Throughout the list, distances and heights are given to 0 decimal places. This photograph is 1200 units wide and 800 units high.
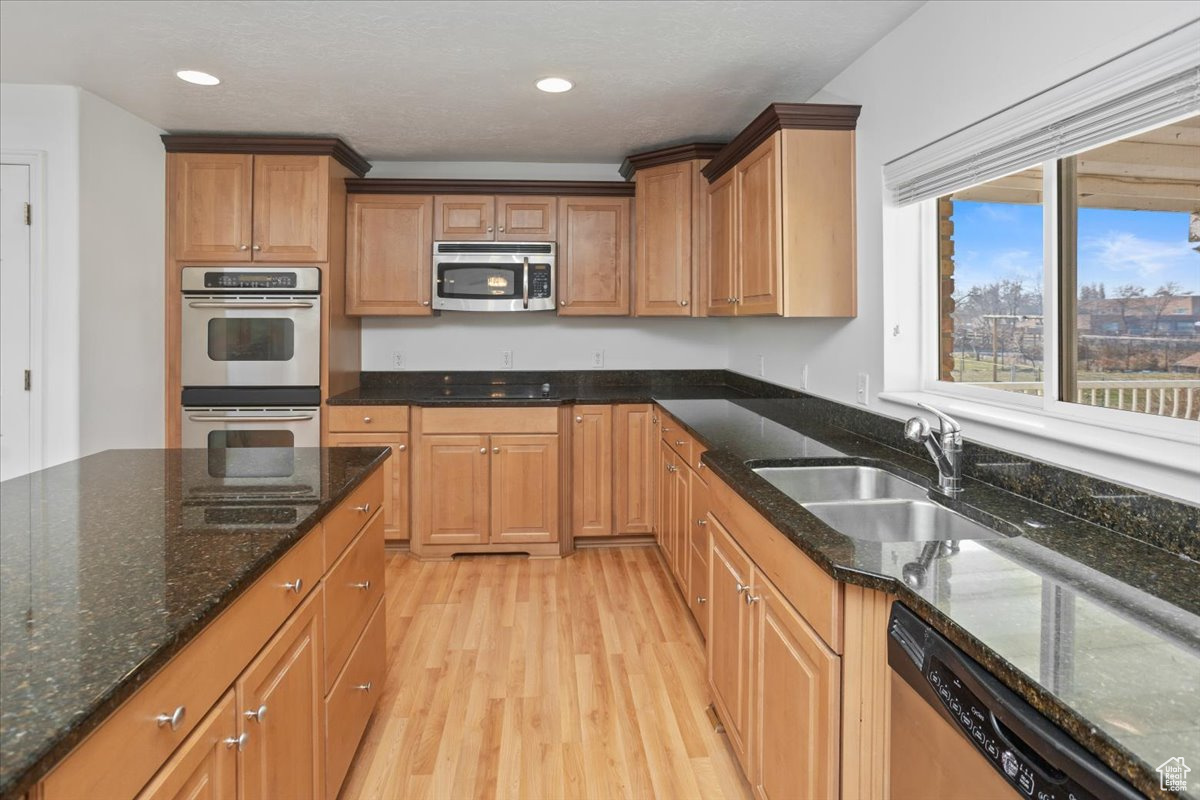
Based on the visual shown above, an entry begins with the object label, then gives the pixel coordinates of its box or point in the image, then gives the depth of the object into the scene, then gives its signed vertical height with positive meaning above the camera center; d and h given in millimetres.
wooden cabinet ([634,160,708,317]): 3893 +860
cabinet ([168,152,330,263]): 3748 +990
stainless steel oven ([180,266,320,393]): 3764 +331
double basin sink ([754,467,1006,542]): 1708 -309
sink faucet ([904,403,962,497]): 1776 -144
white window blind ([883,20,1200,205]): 1326 +637
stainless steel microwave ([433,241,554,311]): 4113 +678
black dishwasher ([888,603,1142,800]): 756 -427
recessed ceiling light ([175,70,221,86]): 2872 +1307
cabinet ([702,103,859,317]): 2592 +689
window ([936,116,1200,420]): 1480 +291
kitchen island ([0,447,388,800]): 758 -314
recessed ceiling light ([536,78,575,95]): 2928 +1305
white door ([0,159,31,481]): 3092 +288
